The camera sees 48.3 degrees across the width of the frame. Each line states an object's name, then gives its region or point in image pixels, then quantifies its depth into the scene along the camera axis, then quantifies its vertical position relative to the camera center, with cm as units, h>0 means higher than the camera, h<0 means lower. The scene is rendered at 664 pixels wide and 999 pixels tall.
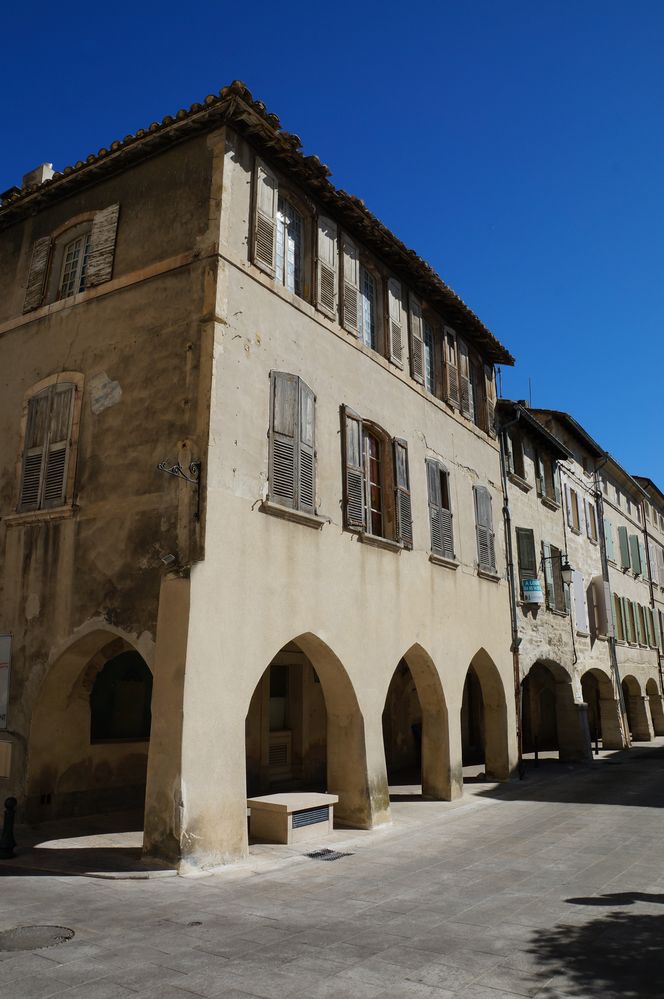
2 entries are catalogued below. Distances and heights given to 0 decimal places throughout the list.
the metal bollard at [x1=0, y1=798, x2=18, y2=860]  873 -140
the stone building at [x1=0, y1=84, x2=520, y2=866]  917 +318
